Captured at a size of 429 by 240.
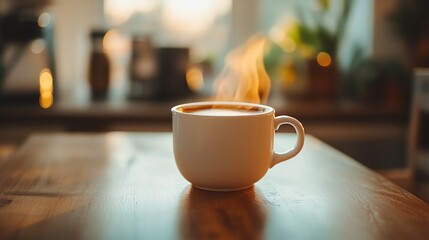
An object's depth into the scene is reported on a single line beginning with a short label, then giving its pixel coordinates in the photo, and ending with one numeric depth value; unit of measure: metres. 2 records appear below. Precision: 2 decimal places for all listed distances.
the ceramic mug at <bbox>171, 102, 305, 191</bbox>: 0.63
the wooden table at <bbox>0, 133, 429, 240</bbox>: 0.53
